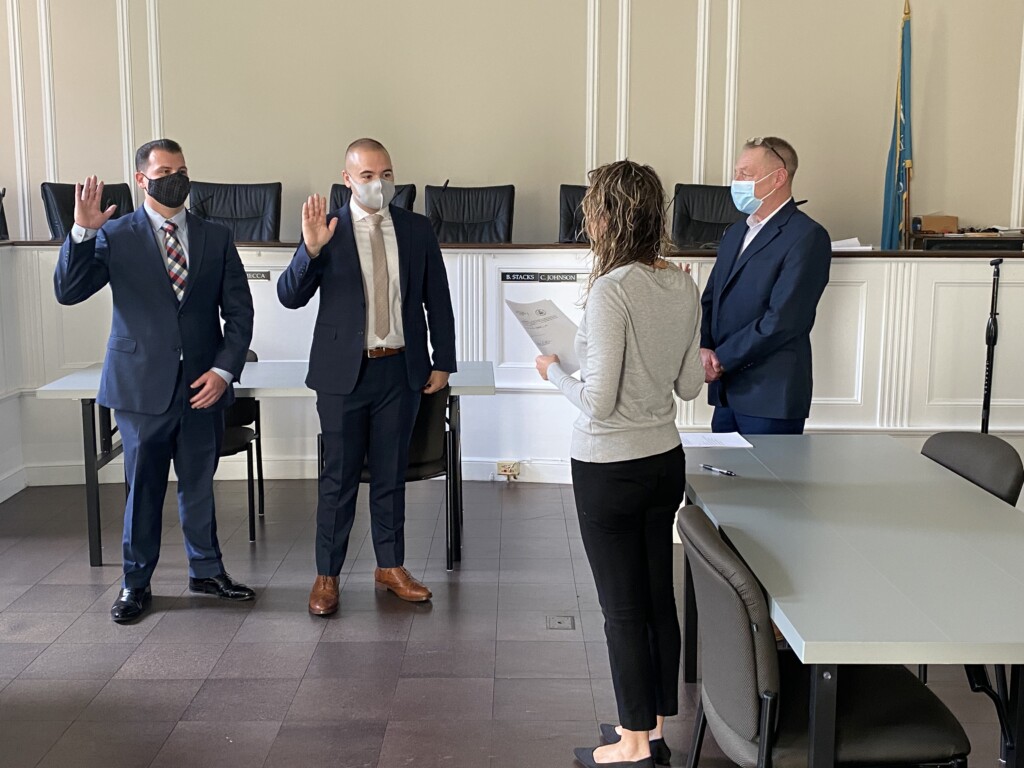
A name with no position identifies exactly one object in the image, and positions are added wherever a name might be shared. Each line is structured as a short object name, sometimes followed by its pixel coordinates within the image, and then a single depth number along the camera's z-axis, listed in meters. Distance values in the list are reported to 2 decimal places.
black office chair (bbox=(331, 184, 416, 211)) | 6.94
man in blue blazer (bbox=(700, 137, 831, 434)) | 3.62
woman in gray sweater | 2.41
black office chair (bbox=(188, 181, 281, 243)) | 6.94
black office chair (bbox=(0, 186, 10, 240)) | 6.16
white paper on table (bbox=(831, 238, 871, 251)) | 5.49
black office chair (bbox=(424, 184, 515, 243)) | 6.99
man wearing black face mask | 3.68
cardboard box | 7.31
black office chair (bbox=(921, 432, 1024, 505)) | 2.83
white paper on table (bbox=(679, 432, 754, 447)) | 3.34
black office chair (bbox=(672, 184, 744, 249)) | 6.88
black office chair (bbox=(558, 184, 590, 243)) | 6.65
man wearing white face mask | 3.68
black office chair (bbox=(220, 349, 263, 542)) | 4.78
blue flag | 7.27
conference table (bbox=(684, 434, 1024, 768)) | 1.85
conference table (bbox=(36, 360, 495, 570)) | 4.24
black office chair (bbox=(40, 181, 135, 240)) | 6.48
